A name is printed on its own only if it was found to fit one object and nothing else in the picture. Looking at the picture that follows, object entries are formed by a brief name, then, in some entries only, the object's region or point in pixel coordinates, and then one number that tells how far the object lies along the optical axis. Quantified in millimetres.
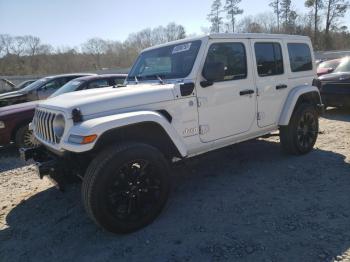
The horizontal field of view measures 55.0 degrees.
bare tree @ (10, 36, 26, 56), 63344
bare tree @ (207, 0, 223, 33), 57750
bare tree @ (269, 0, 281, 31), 54656
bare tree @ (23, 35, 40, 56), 65562
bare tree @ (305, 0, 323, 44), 51156
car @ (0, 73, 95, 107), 10148
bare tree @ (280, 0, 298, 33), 53256
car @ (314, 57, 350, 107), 9039
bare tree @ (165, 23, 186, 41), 59969
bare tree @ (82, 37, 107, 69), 69250
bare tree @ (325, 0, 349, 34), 49569
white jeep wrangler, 3318
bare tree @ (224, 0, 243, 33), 57488
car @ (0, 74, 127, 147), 6586
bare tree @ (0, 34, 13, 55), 61875
